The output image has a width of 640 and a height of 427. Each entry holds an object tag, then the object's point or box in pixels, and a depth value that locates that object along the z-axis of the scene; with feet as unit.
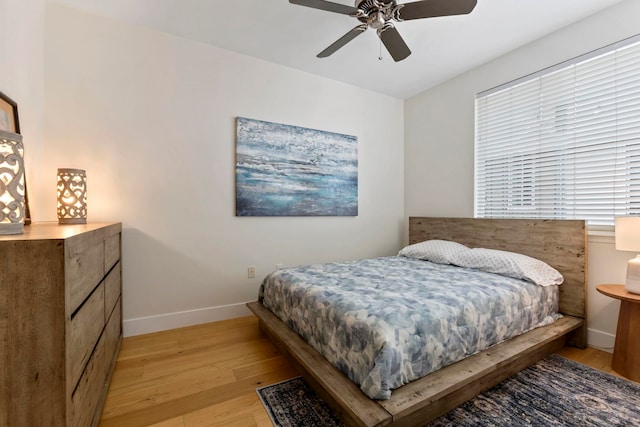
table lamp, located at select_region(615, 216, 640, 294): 5.80
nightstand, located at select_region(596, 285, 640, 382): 5.76
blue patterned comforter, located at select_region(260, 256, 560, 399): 4.29
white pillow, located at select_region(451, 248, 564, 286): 7.13
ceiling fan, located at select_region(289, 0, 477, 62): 5.53
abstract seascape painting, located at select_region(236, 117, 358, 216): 9.38
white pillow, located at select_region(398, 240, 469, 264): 9.03
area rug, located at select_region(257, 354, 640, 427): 4.63
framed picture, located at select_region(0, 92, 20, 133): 5.00
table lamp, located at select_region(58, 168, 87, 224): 6.27
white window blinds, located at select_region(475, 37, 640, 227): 6.86
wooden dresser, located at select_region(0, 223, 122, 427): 2.67
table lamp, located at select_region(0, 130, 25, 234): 3.19
